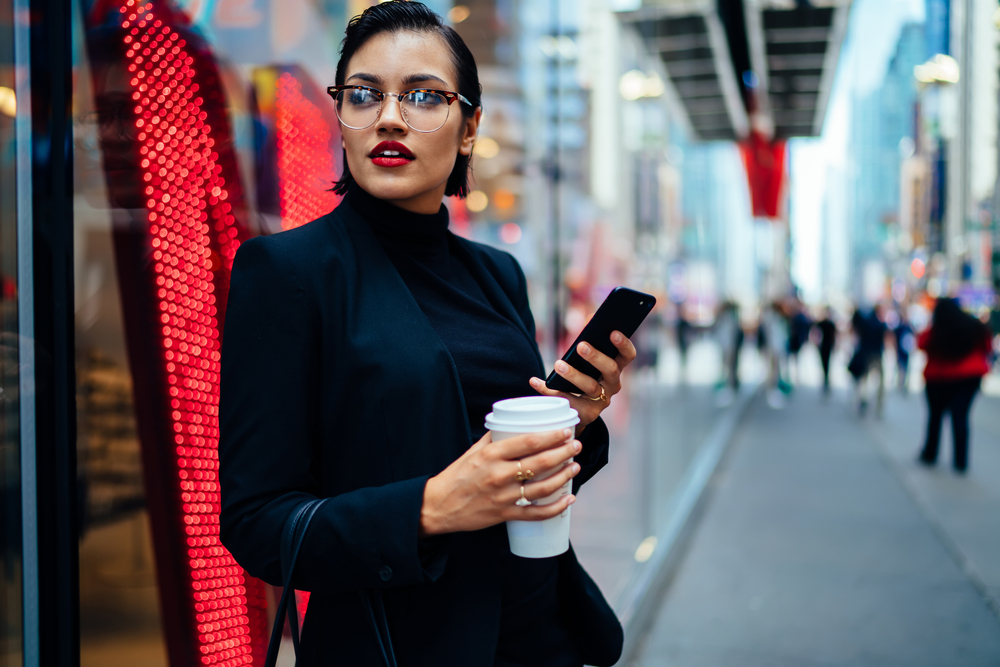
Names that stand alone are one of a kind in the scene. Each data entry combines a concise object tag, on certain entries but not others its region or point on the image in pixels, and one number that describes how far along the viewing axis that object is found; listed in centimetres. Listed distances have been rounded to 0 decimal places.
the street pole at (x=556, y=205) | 387
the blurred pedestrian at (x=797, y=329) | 1766
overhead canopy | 780
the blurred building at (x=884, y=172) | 1609
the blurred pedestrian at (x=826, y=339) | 1467
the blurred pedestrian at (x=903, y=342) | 1455
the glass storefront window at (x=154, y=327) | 138
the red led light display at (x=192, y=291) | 145
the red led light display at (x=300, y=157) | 187
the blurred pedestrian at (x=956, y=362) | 740
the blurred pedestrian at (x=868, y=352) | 1179
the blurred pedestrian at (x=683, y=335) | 799
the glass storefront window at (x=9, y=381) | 118
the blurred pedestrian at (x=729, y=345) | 1239
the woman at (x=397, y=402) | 98
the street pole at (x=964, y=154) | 881
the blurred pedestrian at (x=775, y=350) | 1474
